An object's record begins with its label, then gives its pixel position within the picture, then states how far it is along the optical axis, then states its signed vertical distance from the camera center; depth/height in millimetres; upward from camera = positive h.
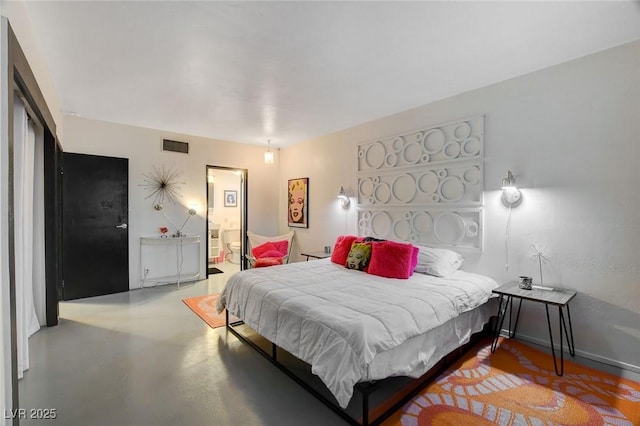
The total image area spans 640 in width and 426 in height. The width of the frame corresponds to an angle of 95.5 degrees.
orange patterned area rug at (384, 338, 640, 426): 1823 -1309
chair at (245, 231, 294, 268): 4994 -650
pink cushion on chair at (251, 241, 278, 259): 5191 -717
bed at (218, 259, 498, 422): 1748 -779
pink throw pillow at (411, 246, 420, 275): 3180 -543
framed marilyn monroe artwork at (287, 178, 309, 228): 5522 +126
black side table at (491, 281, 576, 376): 2332 -724
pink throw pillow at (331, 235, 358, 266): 3725 -531
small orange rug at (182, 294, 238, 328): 3378 -1303
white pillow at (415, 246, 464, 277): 3084 -569
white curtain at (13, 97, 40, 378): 2203 -95
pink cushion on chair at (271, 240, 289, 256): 5324 -679
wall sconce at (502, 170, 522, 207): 2867 +180
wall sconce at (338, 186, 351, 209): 4688 +185
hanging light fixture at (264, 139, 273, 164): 5330 +958
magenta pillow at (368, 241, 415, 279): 3041 -546
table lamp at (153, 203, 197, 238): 4879 -103
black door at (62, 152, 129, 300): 4129 -244
